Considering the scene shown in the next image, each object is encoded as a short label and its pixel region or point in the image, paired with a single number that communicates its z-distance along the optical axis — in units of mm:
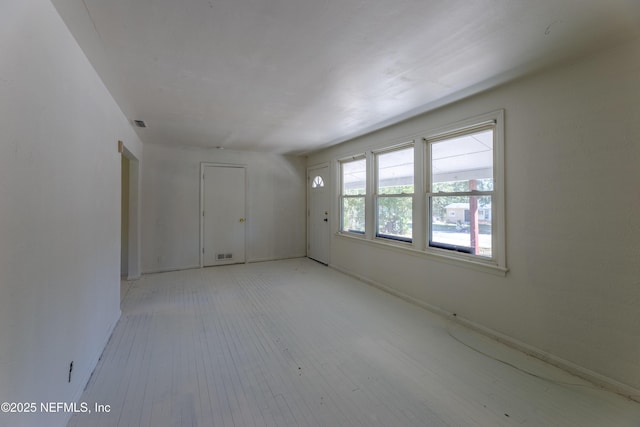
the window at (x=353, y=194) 4644
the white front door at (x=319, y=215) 5594
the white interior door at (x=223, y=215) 5410
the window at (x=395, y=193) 3672
